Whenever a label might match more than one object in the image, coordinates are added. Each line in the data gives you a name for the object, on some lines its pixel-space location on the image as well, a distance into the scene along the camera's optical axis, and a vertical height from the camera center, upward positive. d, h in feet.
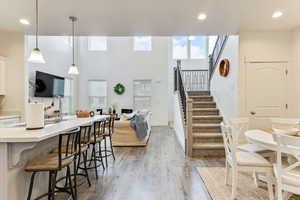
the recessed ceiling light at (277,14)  8.26 +5.21
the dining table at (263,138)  5.07 -1.55
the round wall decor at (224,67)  11.98 +2.95
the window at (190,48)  23.74 +9.00
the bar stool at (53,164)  4.58 -2.14
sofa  12.91 -3.34
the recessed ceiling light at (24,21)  8.98 +5.18
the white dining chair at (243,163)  5.56 -2.55
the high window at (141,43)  23.28 +9.58
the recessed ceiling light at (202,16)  8.41 +5.19
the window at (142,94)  23.27 +1.09
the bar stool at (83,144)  5.82 -2.11
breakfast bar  4.22 -1.81
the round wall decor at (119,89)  22.99 +1.90
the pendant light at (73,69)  10.42 +2.35
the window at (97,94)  23.28 +1.10
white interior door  10.43 +0.63
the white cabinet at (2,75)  10.38 +1.89
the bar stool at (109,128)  9.52 -1.93
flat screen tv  14.71 +1.79
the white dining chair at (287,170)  4.22 -2.27
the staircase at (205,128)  10.71 -2.42
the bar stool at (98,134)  7.72 -2.00
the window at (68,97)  20.55 +0.53
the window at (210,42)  20.27 +8.94
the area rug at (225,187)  6.18 -4.22
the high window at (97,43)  23.28 +9.58
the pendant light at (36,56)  7.65 +2.46
